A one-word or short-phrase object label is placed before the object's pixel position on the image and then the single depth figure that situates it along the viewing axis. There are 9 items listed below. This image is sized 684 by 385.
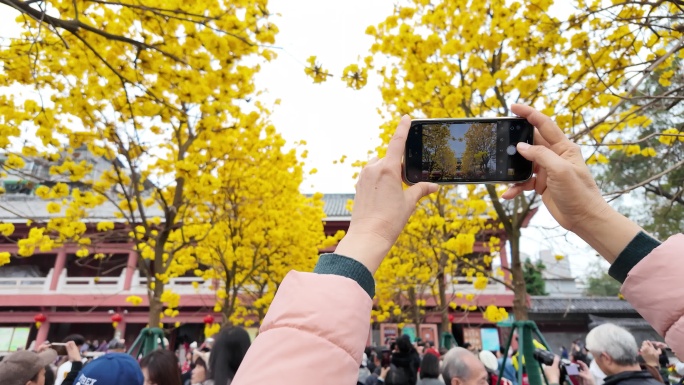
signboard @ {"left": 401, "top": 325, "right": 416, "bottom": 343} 15.44
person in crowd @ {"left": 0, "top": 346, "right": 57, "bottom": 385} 2.47
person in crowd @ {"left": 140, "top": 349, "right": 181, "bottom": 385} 2.40
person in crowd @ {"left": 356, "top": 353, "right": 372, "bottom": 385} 4.86
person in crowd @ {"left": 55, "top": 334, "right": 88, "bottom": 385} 3.99
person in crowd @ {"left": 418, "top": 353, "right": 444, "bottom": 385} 3.79
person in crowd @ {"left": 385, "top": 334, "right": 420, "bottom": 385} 4.55
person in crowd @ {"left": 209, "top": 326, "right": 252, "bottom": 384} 2.41
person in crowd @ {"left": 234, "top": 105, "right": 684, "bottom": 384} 0.63
